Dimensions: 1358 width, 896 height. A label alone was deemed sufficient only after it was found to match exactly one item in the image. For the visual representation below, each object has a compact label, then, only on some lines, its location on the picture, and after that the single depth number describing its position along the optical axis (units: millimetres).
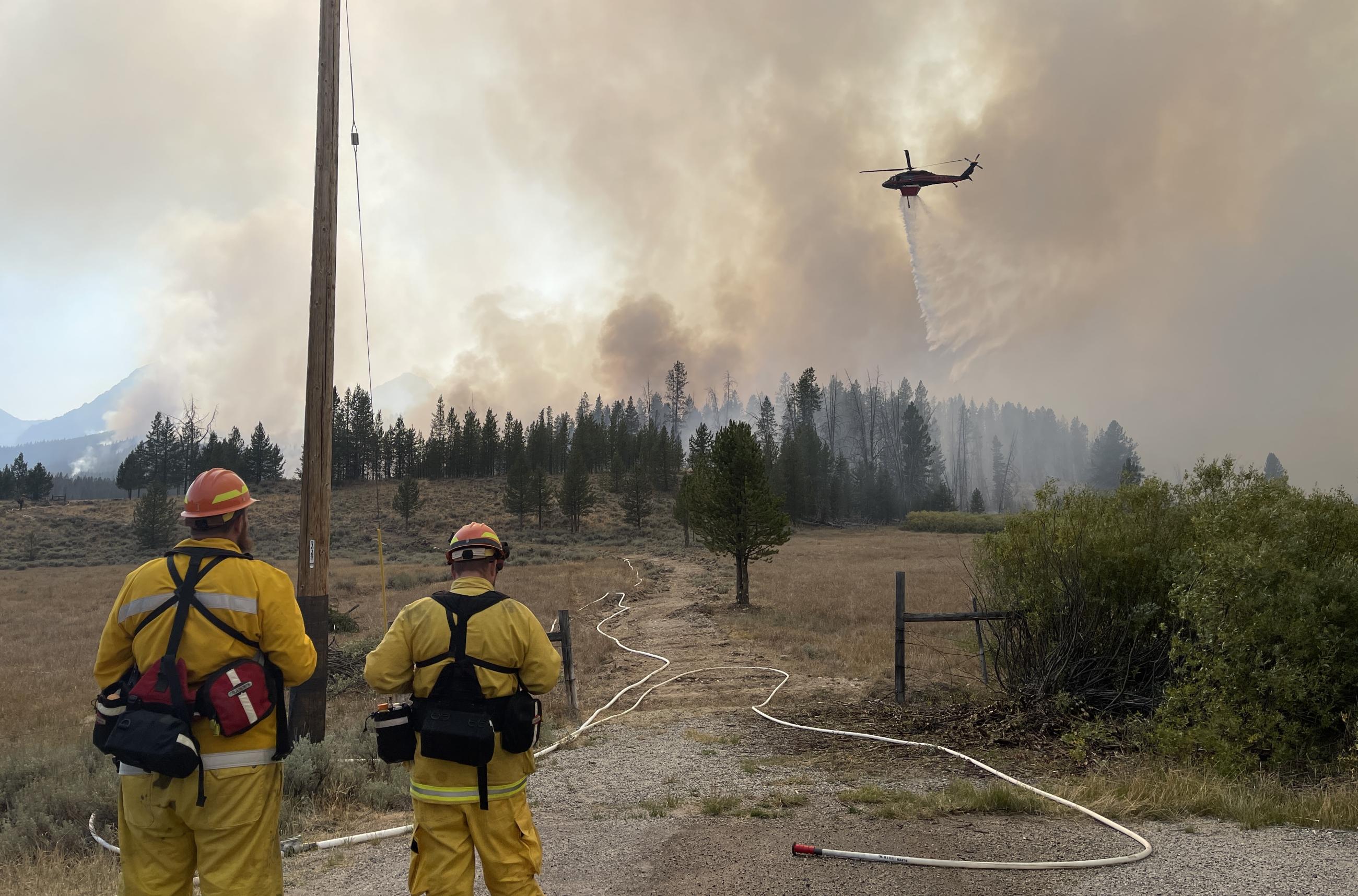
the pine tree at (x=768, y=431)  83094
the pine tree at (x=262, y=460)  93062
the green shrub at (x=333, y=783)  6695
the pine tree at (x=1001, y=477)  129400
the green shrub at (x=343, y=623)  20594
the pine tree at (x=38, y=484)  86375
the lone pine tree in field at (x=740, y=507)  24797
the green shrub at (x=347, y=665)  14008
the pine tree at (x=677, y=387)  133750
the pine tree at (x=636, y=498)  69625
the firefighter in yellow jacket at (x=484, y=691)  3770
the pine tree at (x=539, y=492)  68312
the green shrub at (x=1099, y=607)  9250
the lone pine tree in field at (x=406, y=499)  66750
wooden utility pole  7883
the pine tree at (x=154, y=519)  57219
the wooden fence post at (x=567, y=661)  10617
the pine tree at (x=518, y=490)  68312
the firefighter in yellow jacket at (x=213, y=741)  3510
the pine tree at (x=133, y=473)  89312
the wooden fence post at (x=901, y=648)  10977
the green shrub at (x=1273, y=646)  6977
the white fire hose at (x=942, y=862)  5059
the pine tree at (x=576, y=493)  66125
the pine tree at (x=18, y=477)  88562
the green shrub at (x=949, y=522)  78375
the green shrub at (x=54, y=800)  6160
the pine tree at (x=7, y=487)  89250
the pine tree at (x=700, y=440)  53741
